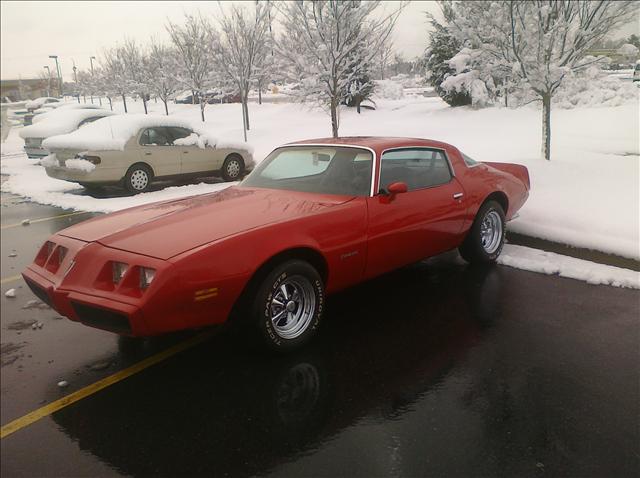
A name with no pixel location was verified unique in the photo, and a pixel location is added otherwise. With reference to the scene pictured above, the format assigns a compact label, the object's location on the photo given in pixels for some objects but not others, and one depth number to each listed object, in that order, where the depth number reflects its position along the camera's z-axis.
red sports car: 3.03
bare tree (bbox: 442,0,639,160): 8.45
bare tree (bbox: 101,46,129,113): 39.50
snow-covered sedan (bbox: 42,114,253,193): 9.79
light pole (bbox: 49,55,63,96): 59.59
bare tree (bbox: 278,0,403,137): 11.85
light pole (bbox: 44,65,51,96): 64.62
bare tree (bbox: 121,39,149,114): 37.56
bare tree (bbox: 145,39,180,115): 33.53
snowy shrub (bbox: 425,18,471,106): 22.91
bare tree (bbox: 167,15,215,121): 26.66
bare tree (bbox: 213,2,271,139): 20.36
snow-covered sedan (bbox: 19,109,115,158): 14.03
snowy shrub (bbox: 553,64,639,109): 16.31
